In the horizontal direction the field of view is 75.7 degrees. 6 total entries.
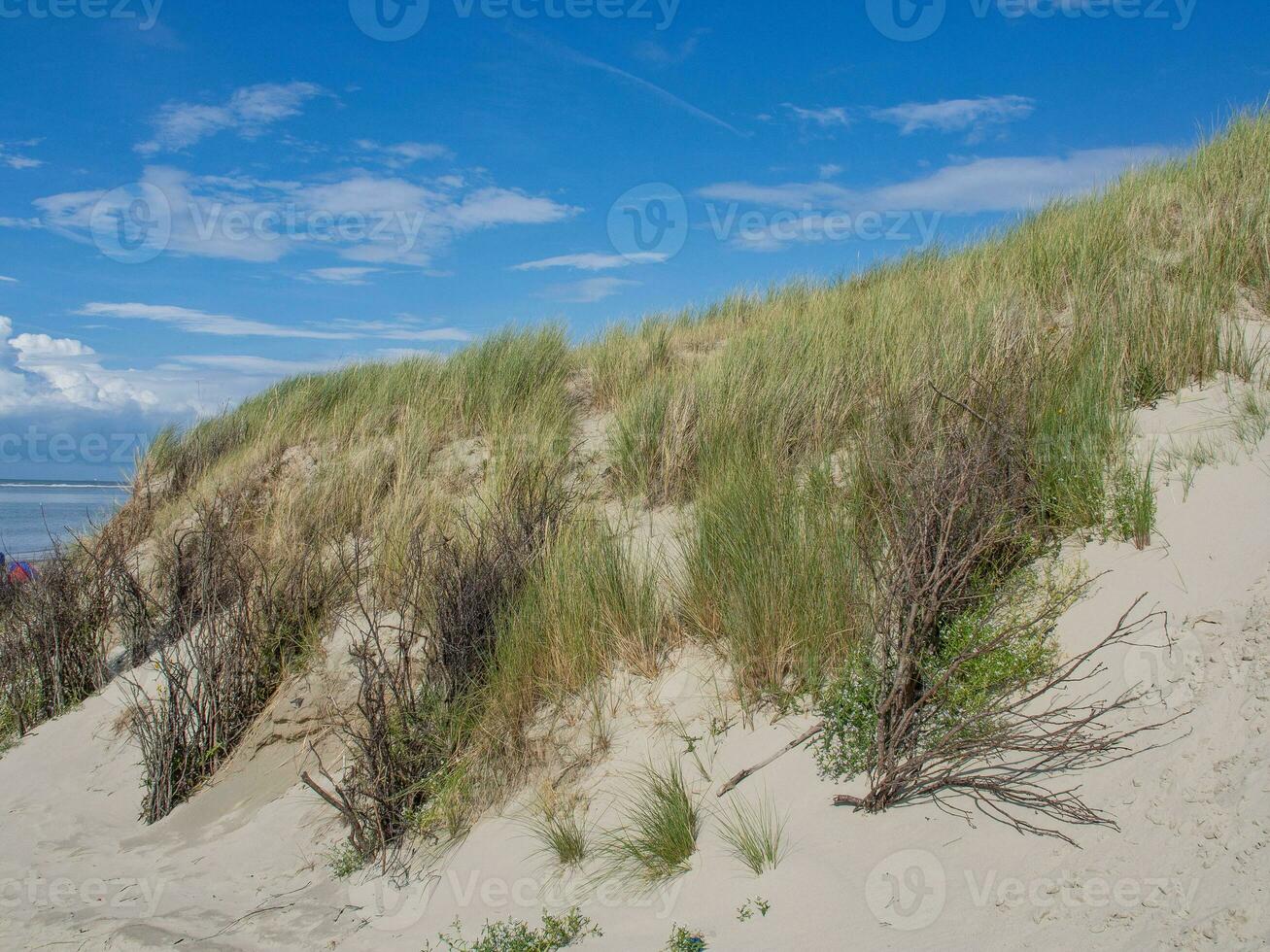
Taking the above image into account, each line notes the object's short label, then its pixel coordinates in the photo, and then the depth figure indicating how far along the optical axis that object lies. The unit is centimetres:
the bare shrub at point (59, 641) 754
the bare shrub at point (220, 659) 580
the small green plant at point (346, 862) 454
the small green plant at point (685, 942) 301
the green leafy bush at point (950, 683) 356
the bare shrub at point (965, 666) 321
